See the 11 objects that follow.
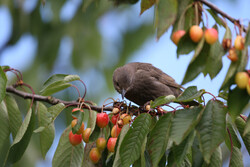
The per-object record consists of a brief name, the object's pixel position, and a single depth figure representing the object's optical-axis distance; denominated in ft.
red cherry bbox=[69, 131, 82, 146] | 19.90
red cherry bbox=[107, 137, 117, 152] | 18.98
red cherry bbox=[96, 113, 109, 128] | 20.27
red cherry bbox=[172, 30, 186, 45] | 14.17
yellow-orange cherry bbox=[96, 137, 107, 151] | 19.80
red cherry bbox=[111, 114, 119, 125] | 21.32
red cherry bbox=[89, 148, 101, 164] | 20.02
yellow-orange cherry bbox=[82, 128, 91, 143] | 19.38
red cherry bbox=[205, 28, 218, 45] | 13.56
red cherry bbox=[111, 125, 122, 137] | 19.40
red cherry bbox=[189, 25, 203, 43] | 13.69
